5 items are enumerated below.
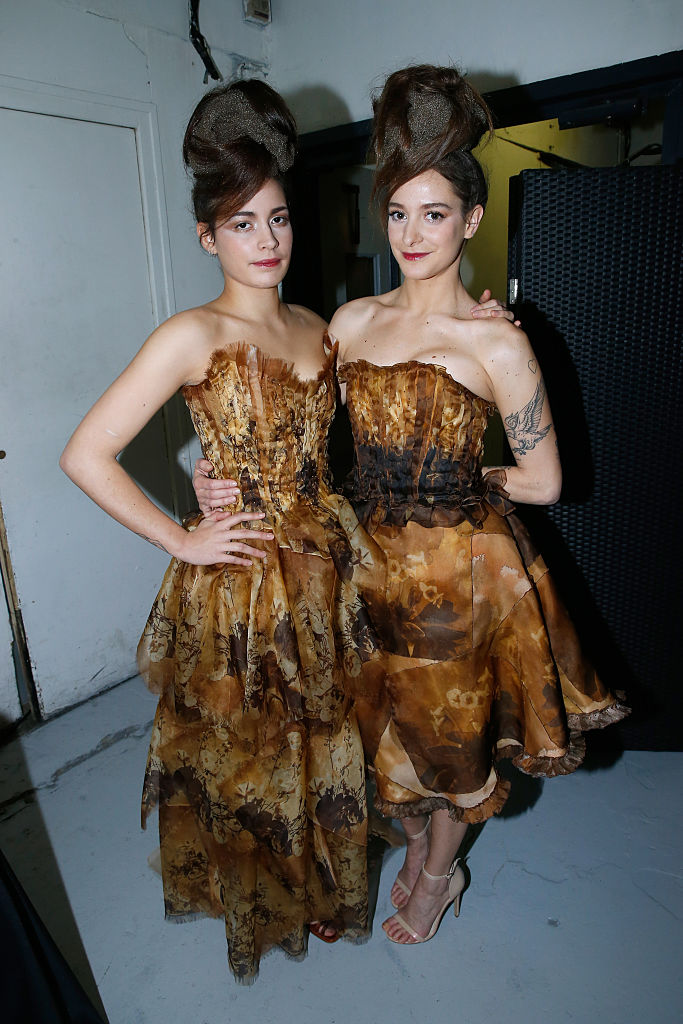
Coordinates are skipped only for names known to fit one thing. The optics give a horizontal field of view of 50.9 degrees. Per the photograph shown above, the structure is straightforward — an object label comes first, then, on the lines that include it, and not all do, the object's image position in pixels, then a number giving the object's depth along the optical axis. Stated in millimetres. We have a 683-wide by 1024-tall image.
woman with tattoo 1412
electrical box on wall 2910
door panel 2395
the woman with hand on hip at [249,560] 1421
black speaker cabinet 1988
